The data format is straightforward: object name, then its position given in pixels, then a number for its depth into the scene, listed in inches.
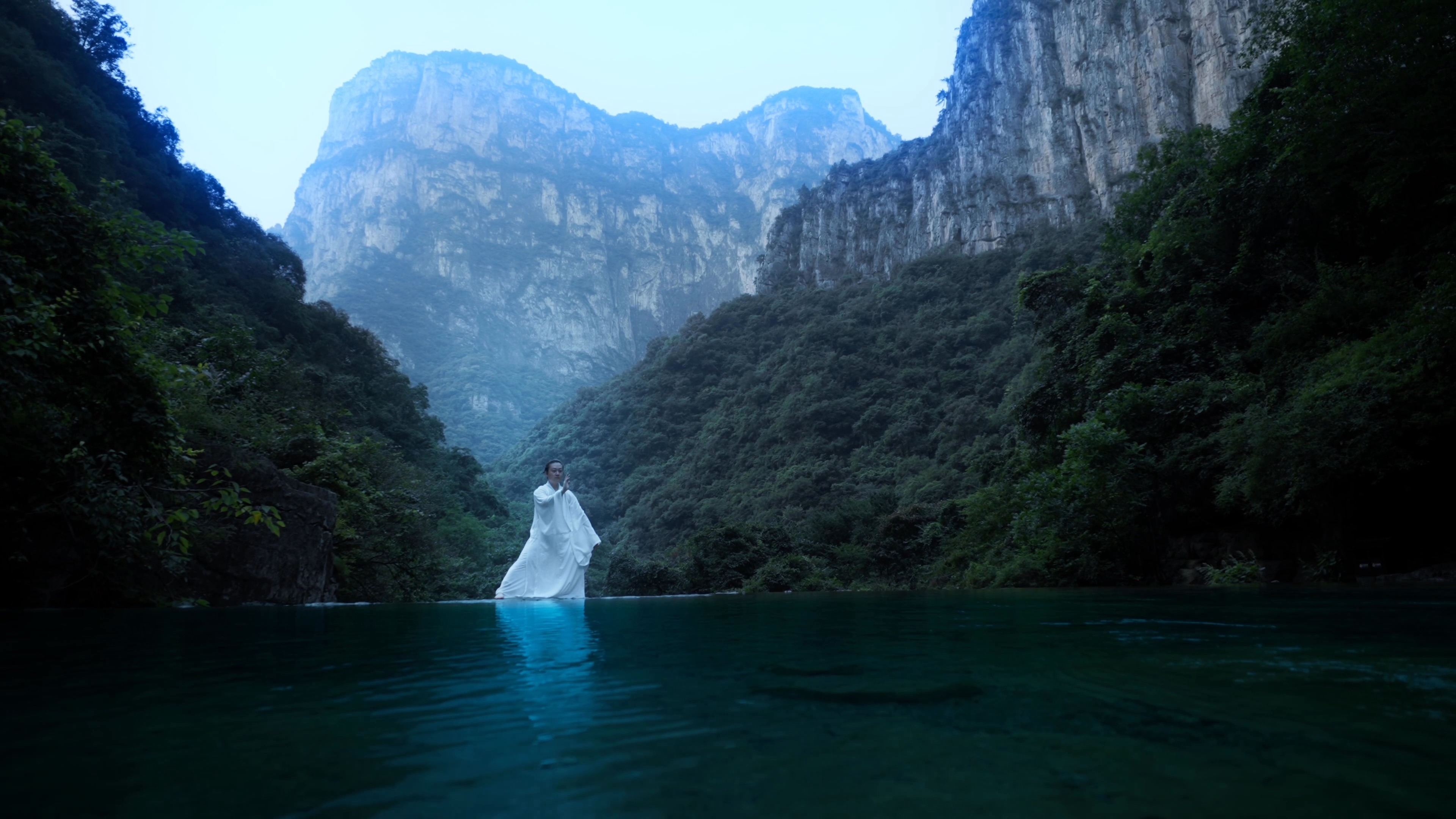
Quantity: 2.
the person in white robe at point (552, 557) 511.5
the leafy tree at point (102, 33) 1115.3
